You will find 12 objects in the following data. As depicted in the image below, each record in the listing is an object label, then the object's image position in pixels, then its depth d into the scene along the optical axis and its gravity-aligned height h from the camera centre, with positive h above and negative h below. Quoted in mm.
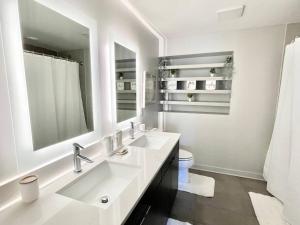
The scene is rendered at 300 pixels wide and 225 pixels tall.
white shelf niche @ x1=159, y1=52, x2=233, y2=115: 2664 +124
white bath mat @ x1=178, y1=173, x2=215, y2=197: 2289 -1415
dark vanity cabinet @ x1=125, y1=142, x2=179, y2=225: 939 -802
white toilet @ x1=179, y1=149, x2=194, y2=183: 2281 -1034
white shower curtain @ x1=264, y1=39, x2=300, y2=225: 1694 -644
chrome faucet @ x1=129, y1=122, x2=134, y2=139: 1912 -481
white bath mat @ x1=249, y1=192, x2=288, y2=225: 1777 -1402
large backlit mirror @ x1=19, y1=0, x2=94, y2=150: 925 +97
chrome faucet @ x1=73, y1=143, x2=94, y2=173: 1107 -469
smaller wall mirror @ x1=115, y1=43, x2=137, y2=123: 1734 +77
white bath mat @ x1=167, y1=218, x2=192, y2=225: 1764 -1424
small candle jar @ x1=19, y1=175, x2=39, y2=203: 813 -497
